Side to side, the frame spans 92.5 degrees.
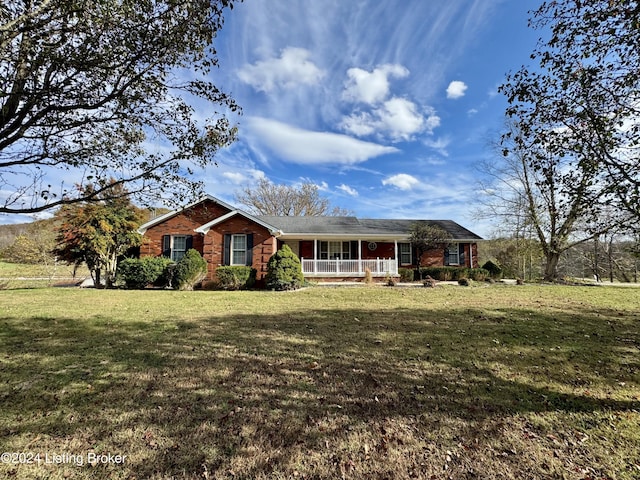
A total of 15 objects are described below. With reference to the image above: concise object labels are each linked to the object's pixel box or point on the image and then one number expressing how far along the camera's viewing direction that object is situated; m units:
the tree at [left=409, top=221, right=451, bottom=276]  18.97
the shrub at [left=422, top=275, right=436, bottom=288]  15.63
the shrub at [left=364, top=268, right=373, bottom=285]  17.42
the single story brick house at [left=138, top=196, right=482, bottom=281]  16.09
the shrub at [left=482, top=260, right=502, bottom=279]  20.73
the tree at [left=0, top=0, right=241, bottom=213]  4.03
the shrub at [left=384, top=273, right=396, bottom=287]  16.10
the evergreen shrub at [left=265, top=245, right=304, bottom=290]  13.85
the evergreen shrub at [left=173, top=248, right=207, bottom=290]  14.41
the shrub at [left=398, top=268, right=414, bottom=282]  19.31
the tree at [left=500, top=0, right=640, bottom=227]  4.14
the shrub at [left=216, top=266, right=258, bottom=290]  14.57
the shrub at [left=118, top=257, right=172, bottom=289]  14.68
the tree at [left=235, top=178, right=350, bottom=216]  35.69
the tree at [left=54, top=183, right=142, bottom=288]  13.87
